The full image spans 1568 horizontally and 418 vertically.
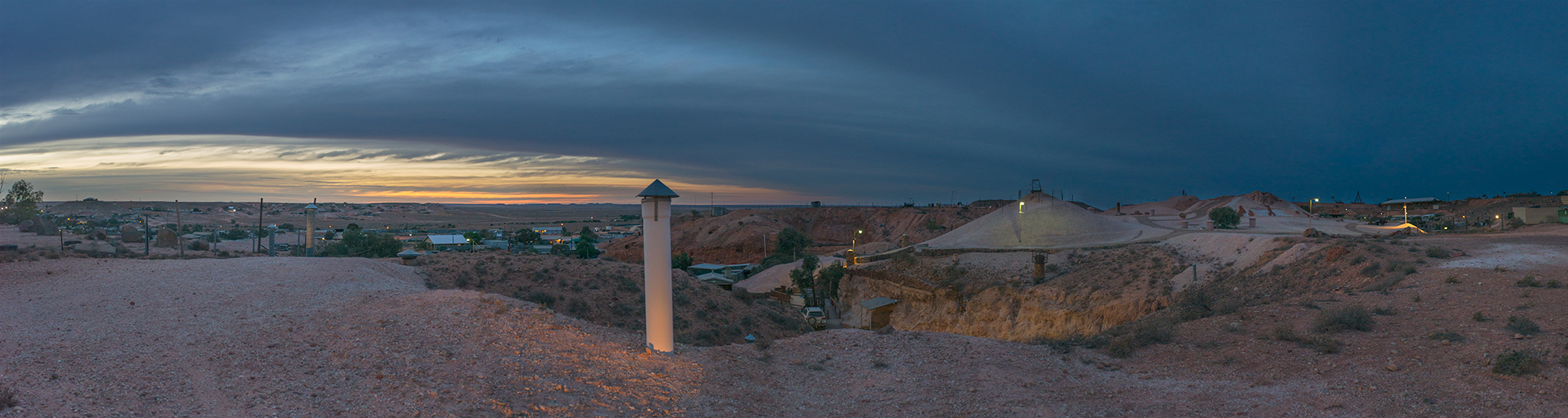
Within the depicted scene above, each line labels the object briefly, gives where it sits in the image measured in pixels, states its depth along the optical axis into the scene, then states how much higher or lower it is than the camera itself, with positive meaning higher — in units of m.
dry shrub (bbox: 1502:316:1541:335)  9.54 -1.86
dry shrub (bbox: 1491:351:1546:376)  7.88 -1.99
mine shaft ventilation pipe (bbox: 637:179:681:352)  9.85 -0.72
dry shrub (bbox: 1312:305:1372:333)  10.53 -1.90
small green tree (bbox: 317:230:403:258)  29.30 -0.99
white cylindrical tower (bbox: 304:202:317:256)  25.13 -0.06
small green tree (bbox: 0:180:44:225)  45.33 +2.14
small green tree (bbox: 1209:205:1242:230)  41.97 -0.81
